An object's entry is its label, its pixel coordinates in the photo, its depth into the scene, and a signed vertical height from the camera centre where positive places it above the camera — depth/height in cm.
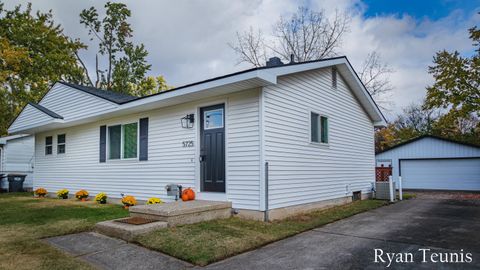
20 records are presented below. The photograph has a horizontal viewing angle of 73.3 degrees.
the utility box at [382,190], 1180 -140
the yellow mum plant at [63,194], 1198 -151
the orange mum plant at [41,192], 1322 -158
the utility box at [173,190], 824 -95
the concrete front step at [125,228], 524 -128
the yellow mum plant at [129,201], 895 -133
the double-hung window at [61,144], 1285 +38
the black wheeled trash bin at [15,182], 1686 -151
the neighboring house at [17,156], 1862 -16
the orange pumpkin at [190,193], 761 -95
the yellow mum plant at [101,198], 1030 -143
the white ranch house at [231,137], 689 +45
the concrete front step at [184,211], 583 -112
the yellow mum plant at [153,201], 830 -123
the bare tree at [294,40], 2292 +810
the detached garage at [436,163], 1691 -63
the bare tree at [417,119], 3140 +337
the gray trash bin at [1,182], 1707 -154
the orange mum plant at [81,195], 1110 -143
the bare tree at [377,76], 2288 +547
